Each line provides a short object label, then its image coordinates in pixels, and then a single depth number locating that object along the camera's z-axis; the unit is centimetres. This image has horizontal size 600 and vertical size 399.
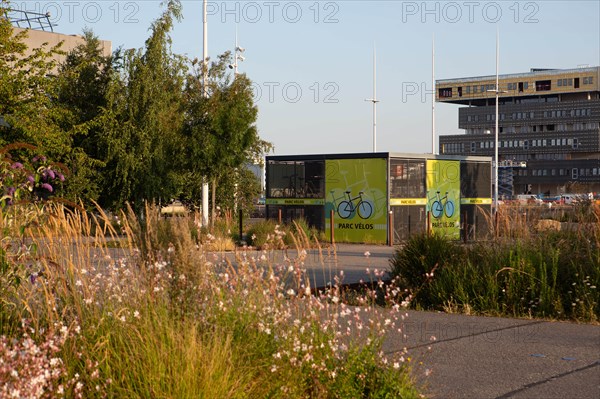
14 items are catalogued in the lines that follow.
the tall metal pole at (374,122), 4978
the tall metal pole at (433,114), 4820
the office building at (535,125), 12525
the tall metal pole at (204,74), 2738
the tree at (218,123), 2645
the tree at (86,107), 3238
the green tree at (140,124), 3300
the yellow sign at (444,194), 2775
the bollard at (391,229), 2589
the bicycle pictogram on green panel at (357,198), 2652
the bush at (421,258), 1232
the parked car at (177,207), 4201
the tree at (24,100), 2789
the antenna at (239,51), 4164
